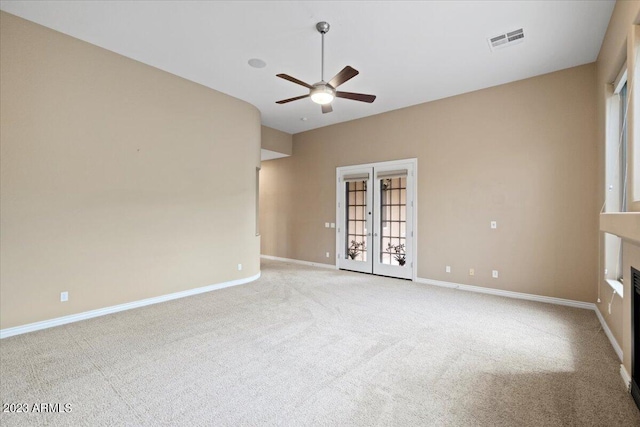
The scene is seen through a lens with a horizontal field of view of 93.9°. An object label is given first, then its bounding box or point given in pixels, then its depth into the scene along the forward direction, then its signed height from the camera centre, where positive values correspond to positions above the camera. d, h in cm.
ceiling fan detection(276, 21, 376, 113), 312 +141
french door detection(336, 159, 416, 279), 584 -12
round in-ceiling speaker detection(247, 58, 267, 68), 411 +209
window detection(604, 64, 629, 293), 333 +54
